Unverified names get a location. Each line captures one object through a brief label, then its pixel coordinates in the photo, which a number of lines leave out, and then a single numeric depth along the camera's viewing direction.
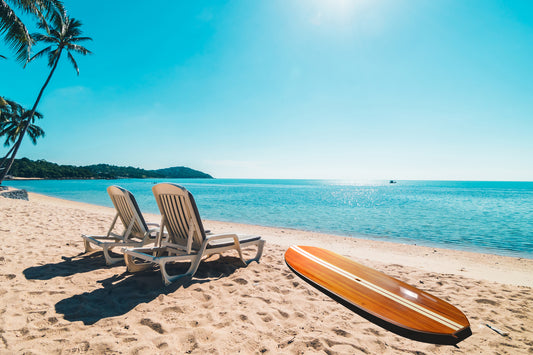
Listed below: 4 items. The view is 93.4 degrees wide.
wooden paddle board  2.13
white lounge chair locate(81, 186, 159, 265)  4.00
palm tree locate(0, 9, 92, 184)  15.41
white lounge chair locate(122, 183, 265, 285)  3.37
